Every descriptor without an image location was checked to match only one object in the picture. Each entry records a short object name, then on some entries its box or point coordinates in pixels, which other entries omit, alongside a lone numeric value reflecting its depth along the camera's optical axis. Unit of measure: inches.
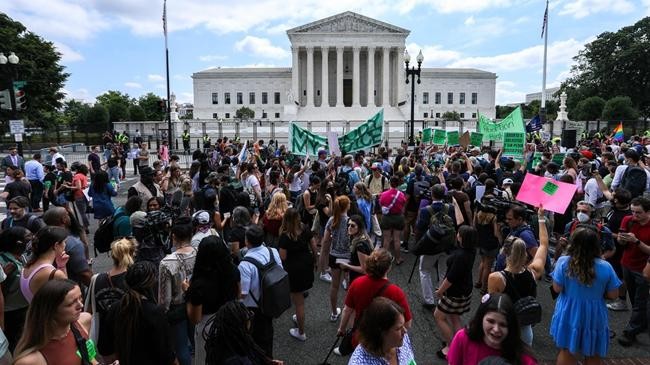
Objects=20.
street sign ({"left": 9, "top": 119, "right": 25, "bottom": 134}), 689.4
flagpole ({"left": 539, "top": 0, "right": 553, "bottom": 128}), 1380.4
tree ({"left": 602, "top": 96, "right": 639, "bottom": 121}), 1726.1
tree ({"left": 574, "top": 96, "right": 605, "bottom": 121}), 1989.4
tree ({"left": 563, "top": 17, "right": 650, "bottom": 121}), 2359.7
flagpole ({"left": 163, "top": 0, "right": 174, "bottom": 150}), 1109.1
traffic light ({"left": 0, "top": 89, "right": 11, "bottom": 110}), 687.7
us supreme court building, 2925.7
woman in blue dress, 169.8
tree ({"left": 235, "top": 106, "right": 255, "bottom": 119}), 3176.7
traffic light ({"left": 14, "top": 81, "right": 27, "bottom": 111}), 710.0
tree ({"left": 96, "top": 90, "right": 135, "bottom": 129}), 2465.6
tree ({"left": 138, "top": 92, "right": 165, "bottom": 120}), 3521.2
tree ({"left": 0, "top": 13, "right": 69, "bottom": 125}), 1616.6
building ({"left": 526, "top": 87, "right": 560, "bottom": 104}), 6870.1
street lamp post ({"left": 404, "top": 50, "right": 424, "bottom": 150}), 902.8
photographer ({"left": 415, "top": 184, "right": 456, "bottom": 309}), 262.0
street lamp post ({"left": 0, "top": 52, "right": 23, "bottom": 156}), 685.3
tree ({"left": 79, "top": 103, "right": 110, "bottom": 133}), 2030.0
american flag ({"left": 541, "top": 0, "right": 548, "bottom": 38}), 1375.0
